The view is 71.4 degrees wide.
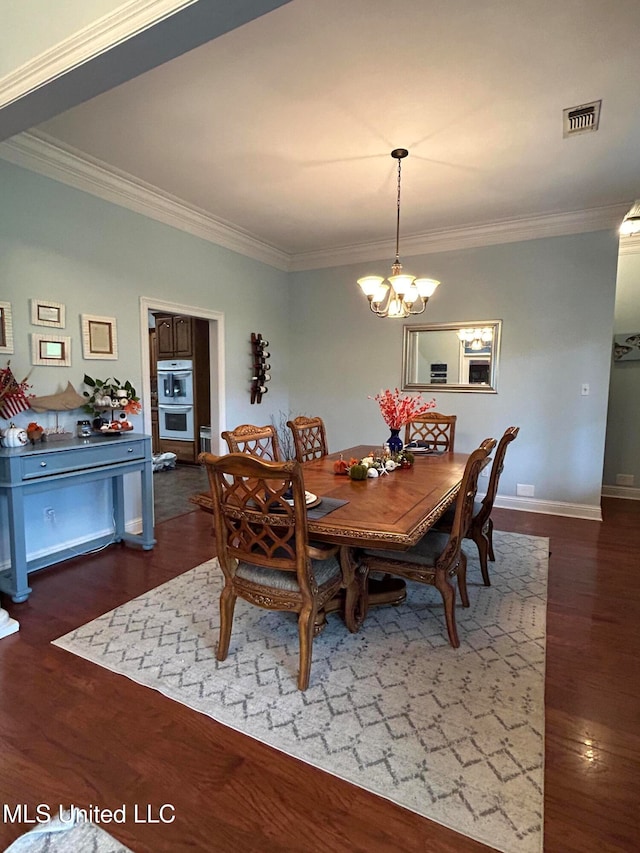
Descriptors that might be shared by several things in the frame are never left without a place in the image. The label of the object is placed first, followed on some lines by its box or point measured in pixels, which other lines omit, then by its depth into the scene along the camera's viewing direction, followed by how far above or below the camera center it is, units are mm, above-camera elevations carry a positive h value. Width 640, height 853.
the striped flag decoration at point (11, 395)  2713 -102
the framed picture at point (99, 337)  3366 +329
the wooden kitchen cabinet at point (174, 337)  6422 +640
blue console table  2582 -610
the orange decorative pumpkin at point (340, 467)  2750 -528
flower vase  3129 -431
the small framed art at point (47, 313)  3029 +457
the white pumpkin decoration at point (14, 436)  2725 -354
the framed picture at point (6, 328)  2854 +326
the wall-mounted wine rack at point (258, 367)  5141 +160
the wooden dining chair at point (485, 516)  2777 -846
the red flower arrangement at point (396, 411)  2953 -194
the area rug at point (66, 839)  1264 -1324
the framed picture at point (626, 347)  5008 +414
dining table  1759 -574
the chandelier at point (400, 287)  3014 +656
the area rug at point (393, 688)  1449 -1307
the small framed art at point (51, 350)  3045 +204
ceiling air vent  2533 +1552
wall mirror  4680 +280
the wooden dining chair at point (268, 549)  1726 -724
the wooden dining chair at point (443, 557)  2062 -870
